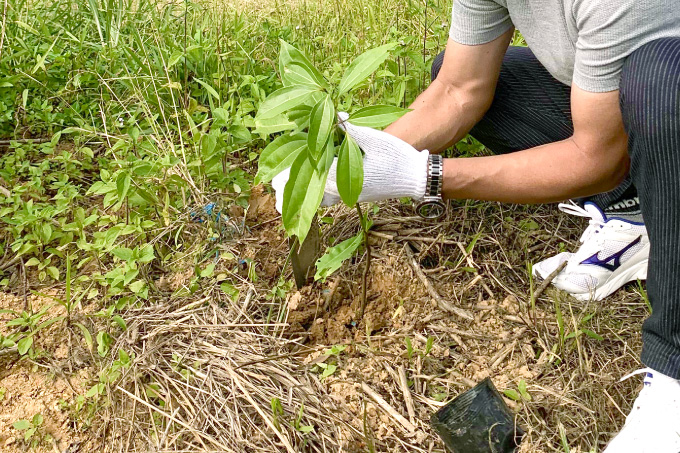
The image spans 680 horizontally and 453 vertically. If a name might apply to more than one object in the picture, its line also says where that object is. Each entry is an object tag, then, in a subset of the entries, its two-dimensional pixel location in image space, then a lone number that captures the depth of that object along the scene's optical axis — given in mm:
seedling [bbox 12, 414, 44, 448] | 1353
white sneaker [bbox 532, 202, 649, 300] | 1639
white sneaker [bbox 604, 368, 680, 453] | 1224
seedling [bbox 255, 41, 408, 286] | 1114
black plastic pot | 1219
